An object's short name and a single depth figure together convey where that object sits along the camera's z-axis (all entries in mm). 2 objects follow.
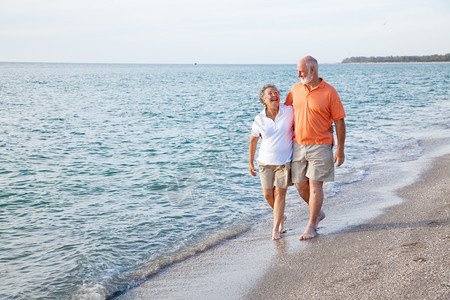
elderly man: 5016
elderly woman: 5230
